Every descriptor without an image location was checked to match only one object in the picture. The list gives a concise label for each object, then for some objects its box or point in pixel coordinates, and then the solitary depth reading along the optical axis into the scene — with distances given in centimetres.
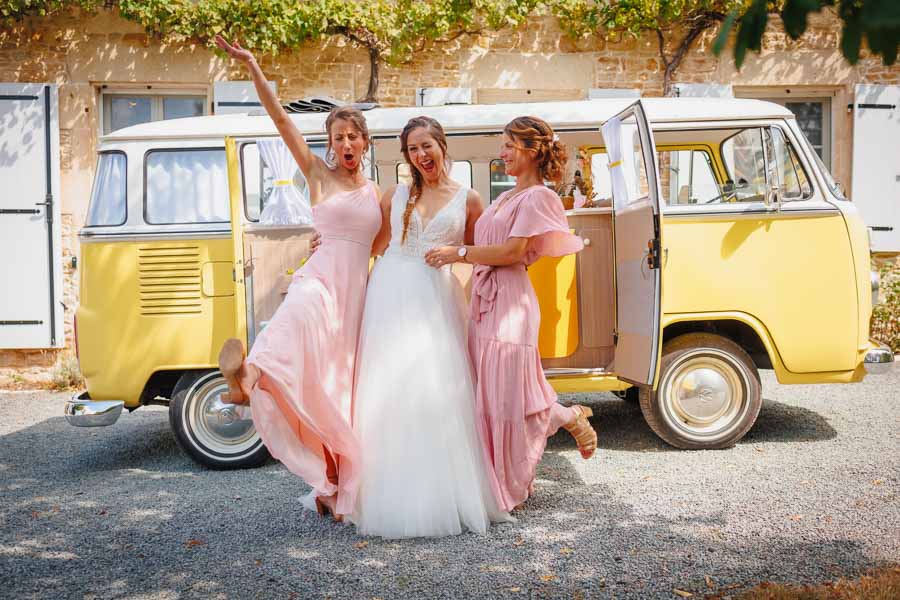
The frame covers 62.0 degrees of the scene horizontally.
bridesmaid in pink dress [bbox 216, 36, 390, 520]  345
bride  351
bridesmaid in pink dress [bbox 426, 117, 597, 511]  371
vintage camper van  494
